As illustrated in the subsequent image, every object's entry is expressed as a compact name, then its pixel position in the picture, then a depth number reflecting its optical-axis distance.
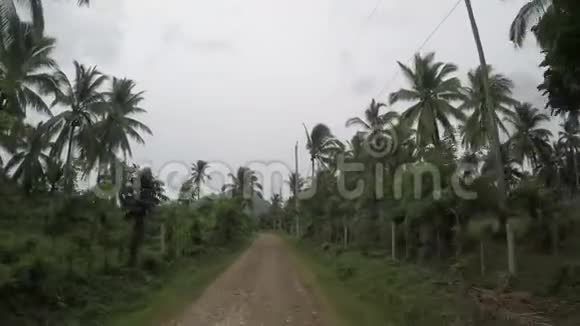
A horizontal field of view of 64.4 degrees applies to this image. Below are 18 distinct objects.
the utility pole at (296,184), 43.34
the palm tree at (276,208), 78.33
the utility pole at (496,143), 9.56
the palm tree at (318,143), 36.90
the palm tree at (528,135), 38.09
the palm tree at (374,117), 27.05
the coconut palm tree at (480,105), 27.09
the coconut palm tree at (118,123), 25.91
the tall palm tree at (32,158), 22.64
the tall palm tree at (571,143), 45.20
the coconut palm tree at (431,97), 23.33
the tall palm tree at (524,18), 11.01
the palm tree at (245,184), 54.80
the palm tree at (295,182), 42.42
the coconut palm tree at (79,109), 22.91
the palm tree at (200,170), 56.69
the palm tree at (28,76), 10.98
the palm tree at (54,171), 23.88
